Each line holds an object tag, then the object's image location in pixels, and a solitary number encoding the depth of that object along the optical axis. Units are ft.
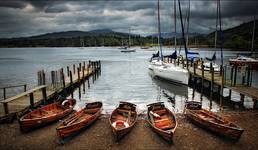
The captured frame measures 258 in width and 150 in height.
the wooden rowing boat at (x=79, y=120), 37.53
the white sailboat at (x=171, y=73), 92.39
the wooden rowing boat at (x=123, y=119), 37.81
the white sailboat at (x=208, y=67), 110.42
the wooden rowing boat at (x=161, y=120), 37.01
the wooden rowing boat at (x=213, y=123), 36.86
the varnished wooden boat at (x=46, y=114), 41.05
